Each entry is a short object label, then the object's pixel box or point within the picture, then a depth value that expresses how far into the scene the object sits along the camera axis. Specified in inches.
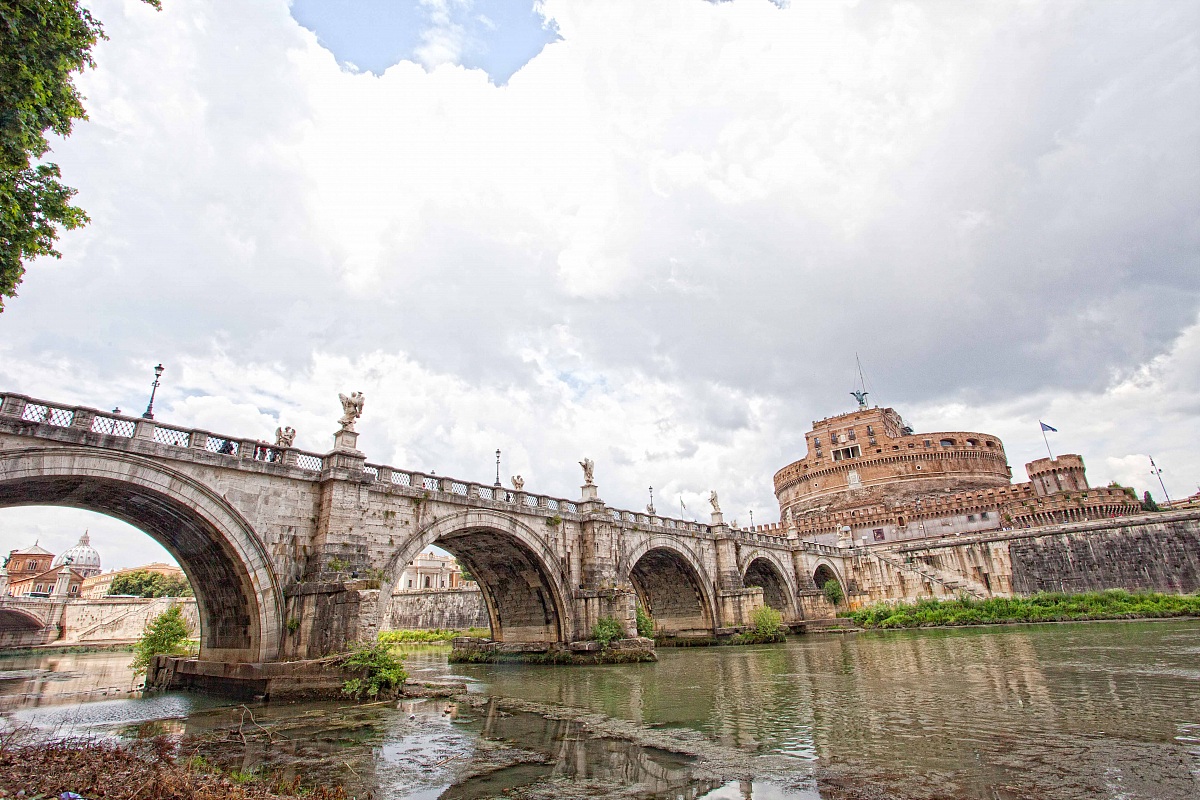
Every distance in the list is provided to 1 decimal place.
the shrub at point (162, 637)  832.9
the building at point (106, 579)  3270.2
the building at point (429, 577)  3280.0
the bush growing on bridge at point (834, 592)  1988.2
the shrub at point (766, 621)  1375.5
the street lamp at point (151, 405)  673.6
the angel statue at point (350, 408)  812.0
